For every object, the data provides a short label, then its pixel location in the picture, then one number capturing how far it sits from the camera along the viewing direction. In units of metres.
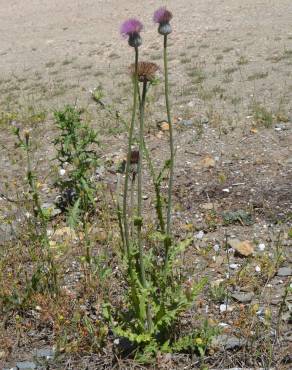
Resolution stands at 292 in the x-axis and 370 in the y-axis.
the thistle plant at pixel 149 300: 2.63
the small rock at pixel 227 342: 2.79
